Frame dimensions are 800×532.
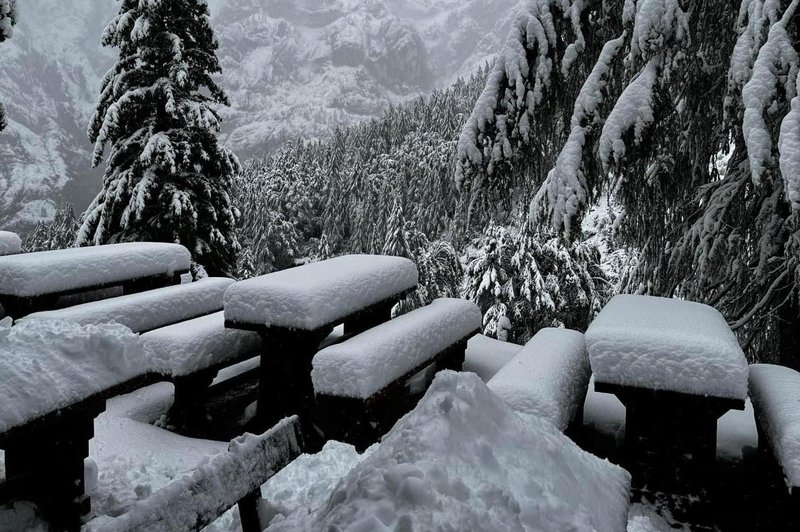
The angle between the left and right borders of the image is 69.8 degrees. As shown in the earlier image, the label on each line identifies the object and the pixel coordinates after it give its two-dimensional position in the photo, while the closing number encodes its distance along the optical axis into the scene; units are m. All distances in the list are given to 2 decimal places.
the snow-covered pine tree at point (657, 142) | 3.49
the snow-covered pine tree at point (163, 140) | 14.51
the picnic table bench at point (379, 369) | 3.38
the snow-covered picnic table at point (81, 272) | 4.38
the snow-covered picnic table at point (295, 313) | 3.76
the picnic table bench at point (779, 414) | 2.52
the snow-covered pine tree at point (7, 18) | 6.39
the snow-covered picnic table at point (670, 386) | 2.87
